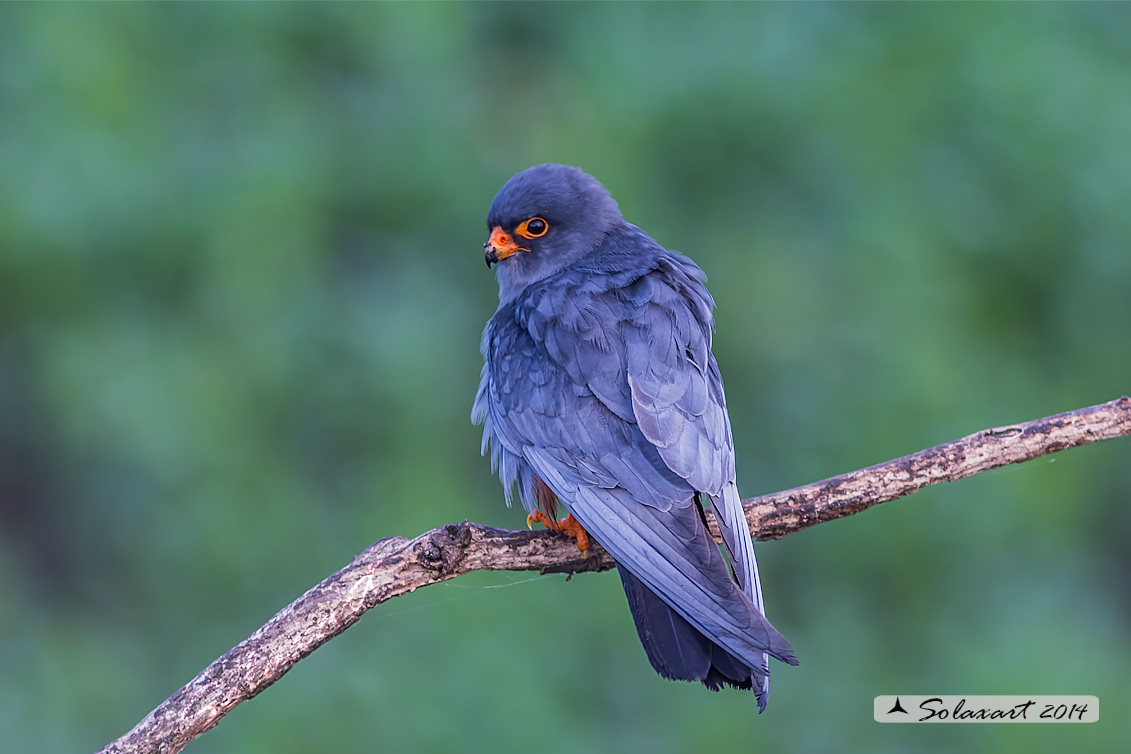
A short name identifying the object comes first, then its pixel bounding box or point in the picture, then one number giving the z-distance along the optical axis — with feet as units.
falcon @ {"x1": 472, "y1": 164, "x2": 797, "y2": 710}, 21.43
